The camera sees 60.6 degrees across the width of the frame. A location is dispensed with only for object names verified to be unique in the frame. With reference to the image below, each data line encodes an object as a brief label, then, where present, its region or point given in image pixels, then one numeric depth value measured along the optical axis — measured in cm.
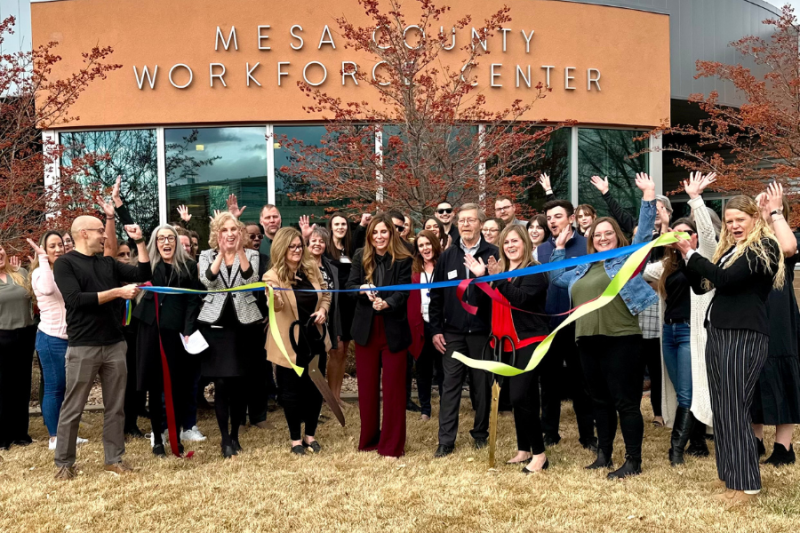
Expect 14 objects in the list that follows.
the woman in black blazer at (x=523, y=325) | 521
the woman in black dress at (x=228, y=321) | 581
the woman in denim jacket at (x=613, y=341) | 495
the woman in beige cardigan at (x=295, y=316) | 593
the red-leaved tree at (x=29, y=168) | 807
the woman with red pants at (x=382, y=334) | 578
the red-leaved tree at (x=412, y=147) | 875
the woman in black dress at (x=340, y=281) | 699
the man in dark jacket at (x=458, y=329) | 581
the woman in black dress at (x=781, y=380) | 524
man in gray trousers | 517
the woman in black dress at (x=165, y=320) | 606
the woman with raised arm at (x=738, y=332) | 426
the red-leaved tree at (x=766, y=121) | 1082
